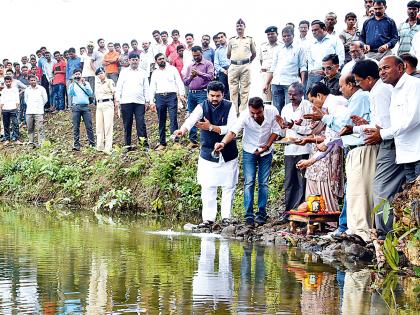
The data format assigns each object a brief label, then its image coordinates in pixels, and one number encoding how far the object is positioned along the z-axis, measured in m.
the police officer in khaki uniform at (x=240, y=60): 17.06
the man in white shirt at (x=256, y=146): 11.98
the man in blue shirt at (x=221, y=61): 17.77
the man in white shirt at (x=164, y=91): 17.34
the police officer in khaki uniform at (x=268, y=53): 15.75
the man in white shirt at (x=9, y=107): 22.36
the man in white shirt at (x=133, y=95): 17.55
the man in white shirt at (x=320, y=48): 13.76
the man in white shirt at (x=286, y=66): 14.73
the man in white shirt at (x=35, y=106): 21.53
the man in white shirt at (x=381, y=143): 9.00
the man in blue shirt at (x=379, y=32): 13.09
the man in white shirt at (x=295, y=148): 11.78
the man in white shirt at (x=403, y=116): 8.47
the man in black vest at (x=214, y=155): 12.26
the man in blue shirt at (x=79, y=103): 19.48
